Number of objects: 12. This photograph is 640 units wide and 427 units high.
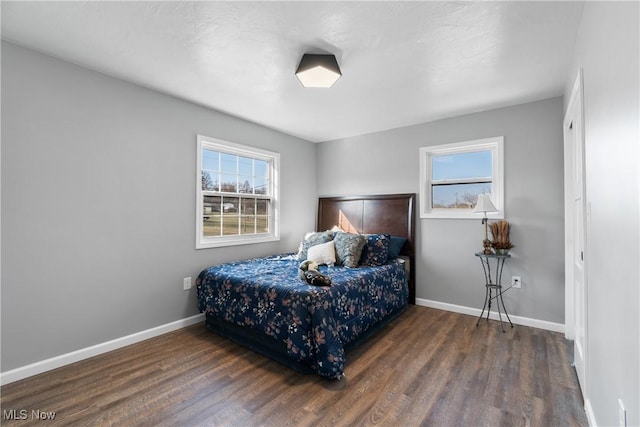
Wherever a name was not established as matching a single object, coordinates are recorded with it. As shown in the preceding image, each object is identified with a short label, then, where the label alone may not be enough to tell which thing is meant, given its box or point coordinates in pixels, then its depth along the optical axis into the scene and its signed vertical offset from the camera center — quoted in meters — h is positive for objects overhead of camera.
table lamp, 2.97 +0.11
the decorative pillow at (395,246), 3.75 -0.38
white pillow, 3.34 -0.44
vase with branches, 3.06 -0.20
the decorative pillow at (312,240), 3.67 -0.31
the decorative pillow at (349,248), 3.29 -0.37
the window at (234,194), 3.41 +0.29
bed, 2.14 -0.75
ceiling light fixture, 2.20 +1.17
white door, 1.87 -0.07
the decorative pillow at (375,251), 3.40 -0.41
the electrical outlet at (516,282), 3.15 -0.71
